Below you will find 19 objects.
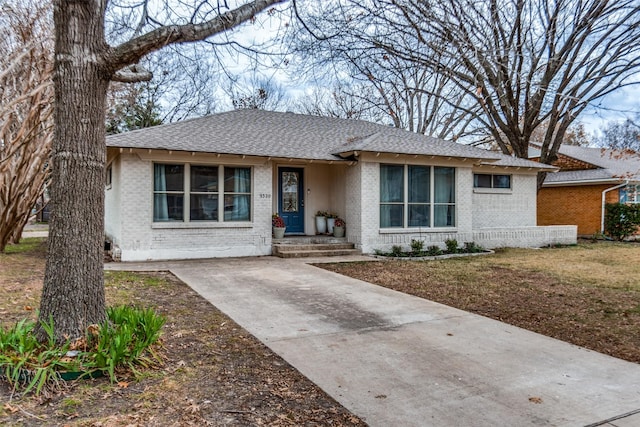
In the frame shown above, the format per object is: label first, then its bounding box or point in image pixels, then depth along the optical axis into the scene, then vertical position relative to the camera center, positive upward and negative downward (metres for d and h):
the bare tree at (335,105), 27.83 +7.30
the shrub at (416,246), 13.02 -0.99
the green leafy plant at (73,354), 3.47 -1.20
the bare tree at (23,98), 10.70 +3.16
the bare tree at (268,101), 26.88 +7.45
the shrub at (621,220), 18.09 -0.29
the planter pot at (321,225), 14.20 -0.40
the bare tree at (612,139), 28.84 +5.69
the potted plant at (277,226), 12.90 -0.40
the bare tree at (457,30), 6.69 +3.03
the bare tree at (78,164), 3.96 +0.45
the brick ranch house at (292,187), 11.15 +0.75
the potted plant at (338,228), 13.57 -0.48
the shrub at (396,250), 12.67 -1.11
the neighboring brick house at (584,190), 19.34 +1.08
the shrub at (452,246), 13.39 -1.02
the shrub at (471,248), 13.66 -1.11
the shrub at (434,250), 12.89 -1.15
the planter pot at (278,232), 12.89 -0.57
